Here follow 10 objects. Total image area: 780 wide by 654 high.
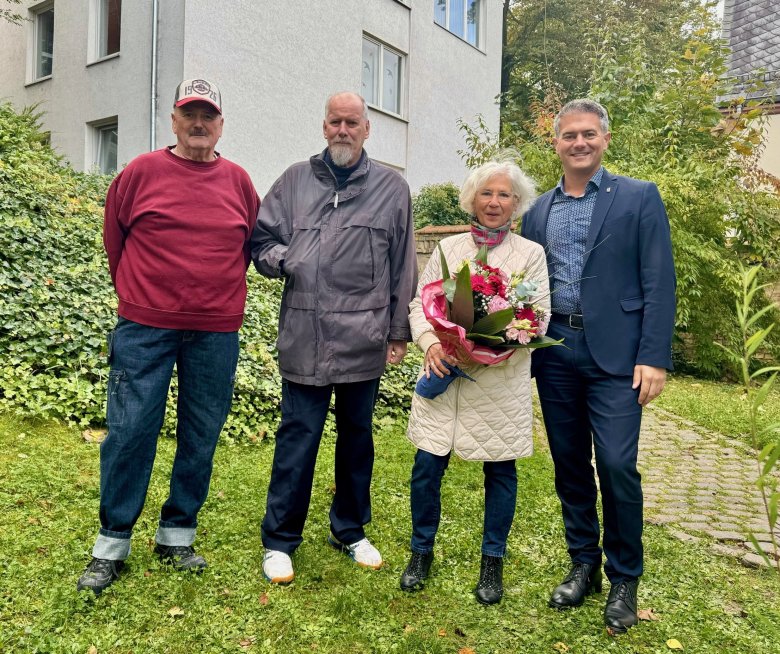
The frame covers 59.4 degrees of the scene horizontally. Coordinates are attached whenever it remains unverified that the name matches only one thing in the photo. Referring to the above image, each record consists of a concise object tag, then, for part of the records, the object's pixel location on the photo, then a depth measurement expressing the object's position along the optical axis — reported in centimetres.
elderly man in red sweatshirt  298
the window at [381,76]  1531
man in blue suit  293
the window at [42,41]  1482
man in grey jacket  318
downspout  1148
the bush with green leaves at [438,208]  1518
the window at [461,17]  1725
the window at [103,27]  1289
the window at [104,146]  1329
